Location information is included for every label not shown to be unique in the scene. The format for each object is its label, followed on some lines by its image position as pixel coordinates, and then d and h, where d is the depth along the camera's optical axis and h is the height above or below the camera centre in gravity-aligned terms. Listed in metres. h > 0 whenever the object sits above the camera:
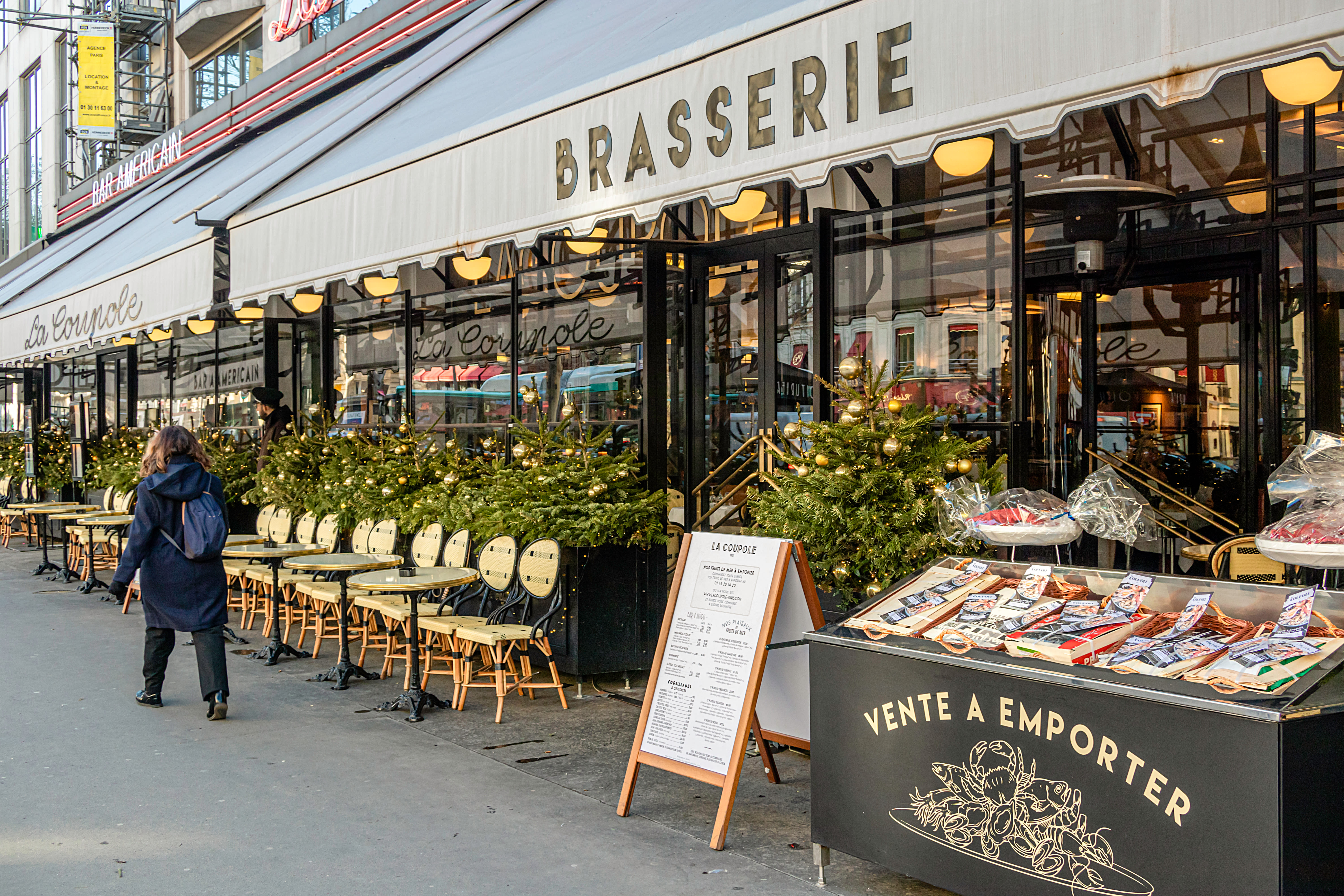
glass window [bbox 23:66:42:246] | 29.77 +7.90
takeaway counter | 3.21 -0.89
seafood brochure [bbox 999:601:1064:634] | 4.05 -0.60
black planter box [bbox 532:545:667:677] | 7.58 -1.06
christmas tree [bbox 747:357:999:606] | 5.69 -0.21
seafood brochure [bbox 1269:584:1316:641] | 3.52 -0.53
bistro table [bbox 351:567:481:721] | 6.95 -0.79
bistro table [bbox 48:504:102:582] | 13.80 -0.78
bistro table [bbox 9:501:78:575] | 14.50 -0.68
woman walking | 7.02 -0.70
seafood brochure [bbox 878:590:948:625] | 4.39 -0.60
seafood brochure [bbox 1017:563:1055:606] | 4.27 -0.50
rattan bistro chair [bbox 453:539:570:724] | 7.10 -1.10
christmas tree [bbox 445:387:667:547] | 7.66 -0.31
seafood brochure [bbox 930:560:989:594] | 4.58 -0.52
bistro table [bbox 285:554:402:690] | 7.64 -0.75
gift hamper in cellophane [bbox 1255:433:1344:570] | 3.69 -0.20
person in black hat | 12.21 +0.41
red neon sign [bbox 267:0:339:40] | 17.34 +6.74
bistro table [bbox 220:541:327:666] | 8.83 -0.86
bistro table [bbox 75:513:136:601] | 11.58 -0.67
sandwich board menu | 4.83 -0.90
